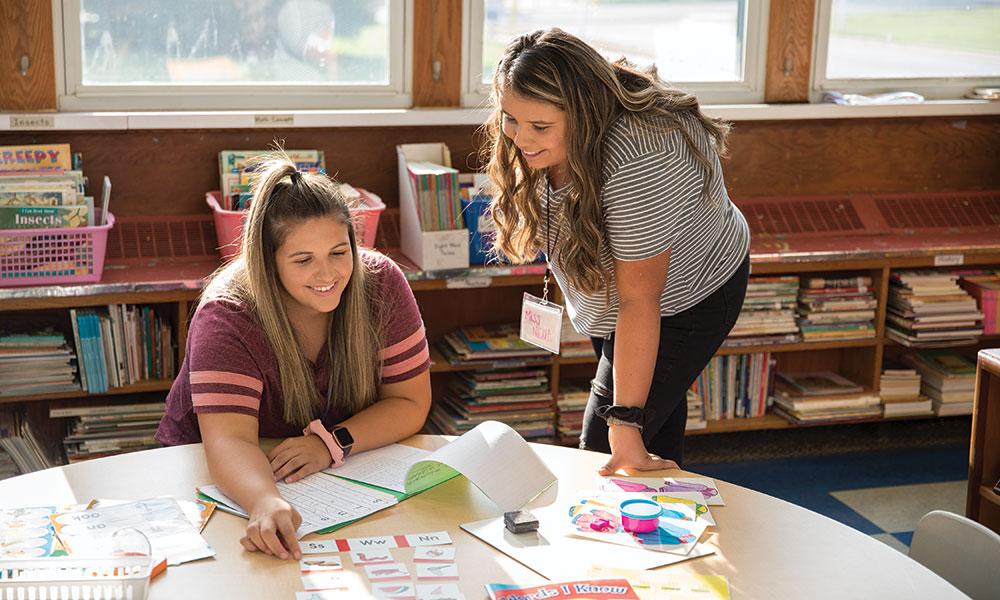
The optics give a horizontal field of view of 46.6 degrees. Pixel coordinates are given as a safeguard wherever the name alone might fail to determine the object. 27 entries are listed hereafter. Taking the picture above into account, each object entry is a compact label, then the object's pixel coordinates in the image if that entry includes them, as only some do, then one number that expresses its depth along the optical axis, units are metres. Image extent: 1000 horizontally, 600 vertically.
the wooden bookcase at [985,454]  2.97
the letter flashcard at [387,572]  1.64
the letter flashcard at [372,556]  1.69
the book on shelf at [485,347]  3.68
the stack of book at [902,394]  4.11
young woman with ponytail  2.02
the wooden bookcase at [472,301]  3.21
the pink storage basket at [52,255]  3.14
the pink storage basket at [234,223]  3.33
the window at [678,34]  3.96
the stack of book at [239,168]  3.49
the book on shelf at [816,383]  4.06
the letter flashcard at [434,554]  1.70
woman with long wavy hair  2.09
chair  1.73
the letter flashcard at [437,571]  1.64
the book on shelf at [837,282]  3.97
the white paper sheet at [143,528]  1.69
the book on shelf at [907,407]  4.10
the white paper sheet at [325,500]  1.82
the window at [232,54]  3.52
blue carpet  3.74
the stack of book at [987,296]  4.01
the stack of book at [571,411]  3.80
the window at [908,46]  4.27
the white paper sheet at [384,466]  1.98
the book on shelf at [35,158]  3.26
